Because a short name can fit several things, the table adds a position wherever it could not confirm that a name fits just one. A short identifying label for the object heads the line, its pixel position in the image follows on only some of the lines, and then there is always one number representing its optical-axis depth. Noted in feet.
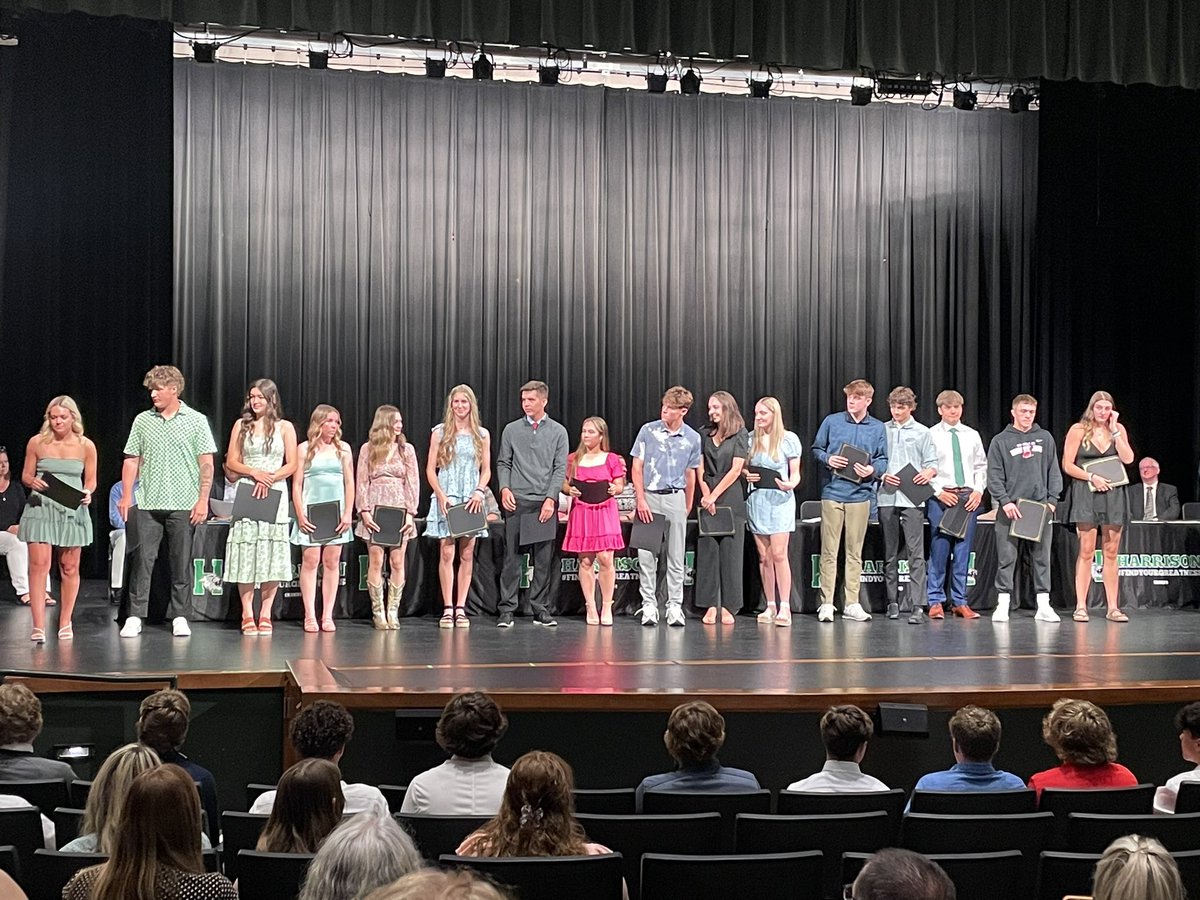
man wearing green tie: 32.60
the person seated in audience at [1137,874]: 8.30
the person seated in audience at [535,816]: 10.89
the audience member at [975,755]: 14.28
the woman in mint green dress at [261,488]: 27.94
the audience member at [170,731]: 14.14
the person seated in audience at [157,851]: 8.95
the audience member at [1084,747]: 14.39
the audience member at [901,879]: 7.63
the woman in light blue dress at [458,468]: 29.76
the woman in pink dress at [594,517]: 30.27
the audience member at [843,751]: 14.30
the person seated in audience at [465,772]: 13.66
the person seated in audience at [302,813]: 10.75
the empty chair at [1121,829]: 12.22
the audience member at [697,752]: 13.94
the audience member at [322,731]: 13.80
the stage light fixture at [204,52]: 35.27
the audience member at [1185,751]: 14.64
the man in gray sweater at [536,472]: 30.48
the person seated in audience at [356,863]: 8.54
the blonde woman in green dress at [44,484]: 25.52
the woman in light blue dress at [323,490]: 28.71
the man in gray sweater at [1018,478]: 32.27
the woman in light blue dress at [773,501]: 31.14
